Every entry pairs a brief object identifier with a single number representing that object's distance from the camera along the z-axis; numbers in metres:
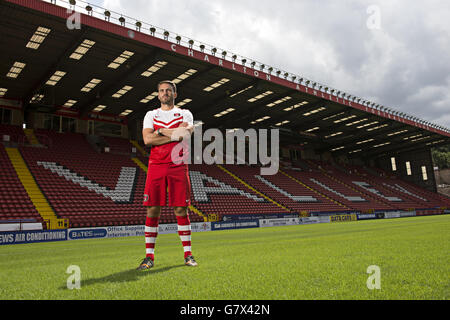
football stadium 3.29
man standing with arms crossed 4.58
